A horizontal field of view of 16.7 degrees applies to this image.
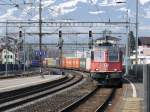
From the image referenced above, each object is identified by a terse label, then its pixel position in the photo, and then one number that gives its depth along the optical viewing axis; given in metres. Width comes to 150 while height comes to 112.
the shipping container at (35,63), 134.41
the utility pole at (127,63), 69.88
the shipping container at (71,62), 99.84
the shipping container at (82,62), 82.29
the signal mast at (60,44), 78.81
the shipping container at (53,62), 126.20
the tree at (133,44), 139.62
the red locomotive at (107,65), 35.72
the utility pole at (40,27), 51.40
